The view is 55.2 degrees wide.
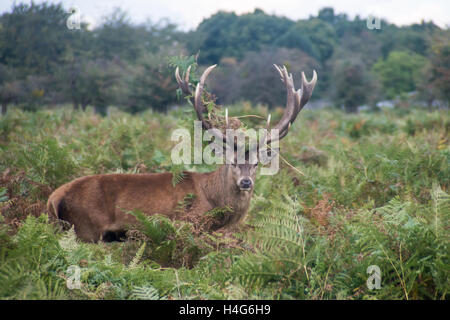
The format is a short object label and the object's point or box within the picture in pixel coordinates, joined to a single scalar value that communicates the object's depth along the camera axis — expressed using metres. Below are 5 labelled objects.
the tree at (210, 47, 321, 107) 28.12
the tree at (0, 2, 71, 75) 11.37
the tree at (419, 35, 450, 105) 17.94
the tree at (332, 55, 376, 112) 35.91
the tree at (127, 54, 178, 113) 18.06
